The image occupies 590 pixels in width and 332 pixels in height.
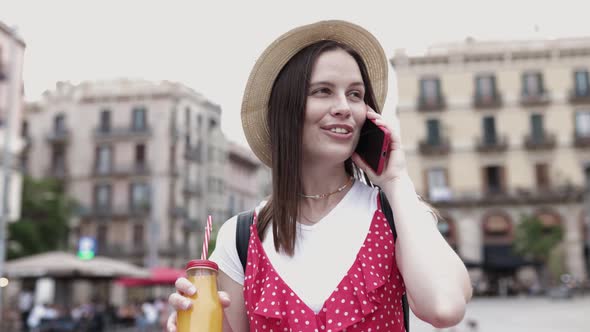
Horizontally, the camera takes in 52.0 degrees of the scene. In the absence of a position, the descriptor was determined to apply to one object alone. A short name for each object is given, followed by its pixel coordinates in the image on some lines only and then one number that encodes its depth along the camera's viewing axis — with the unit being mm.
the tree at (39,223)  31859
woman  1418
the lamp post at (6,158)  14299
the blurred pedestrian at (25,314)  16225
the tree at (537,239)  28516
